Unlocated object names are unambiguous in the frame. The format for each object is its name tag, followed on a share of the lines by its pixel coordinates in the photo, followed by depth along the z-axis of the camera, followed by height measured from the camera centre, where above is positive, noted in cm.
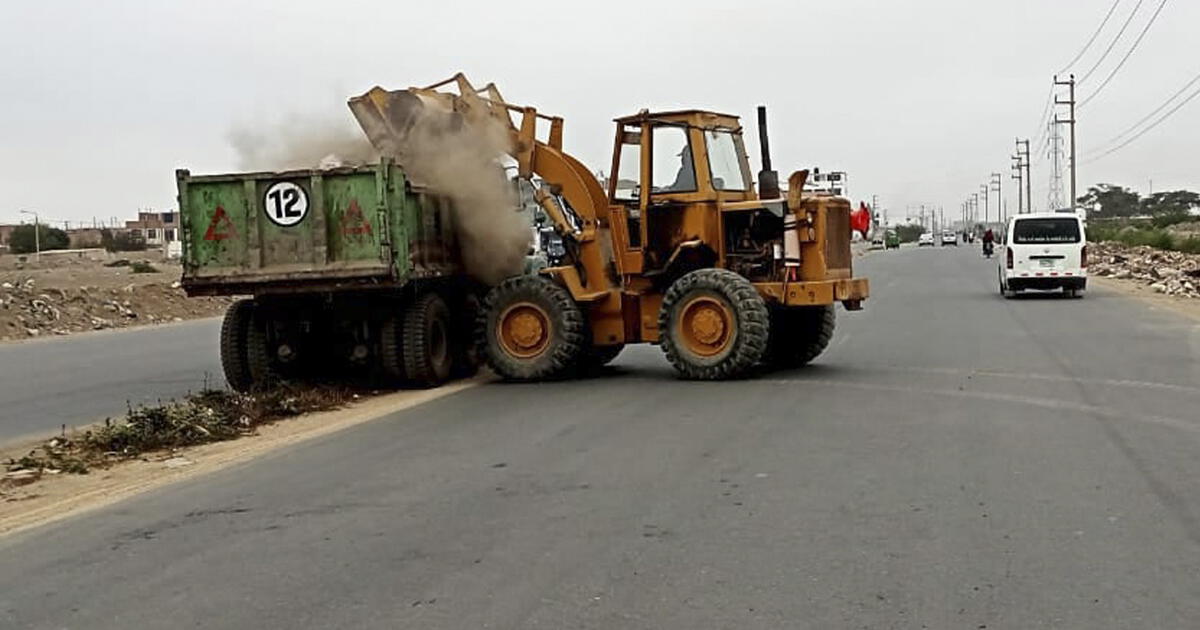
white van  3030 -103
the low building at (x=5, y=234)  12636 +123
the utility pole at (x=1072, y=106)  8375 +644
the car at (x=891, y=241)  11908 -256
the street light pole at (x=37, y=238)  10043 +51
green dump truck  1451 -40
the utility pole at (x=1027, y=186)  13412 +218
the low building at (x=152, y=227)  13812 +145
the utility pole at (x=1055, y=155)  9431 +399
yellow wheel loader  1534 -18
